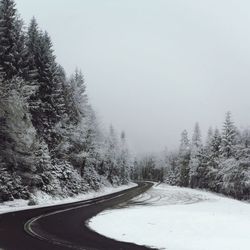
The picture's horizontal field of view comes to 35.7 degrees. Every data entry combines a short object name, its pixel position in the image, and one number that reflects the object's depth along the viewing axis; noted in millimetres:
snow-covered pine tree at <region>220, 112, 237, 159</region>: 64562
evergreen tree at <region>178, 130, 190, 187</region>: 105312
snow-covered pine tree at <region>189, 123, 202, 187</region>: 91438
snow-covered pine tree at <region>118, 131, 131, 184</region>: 106788
